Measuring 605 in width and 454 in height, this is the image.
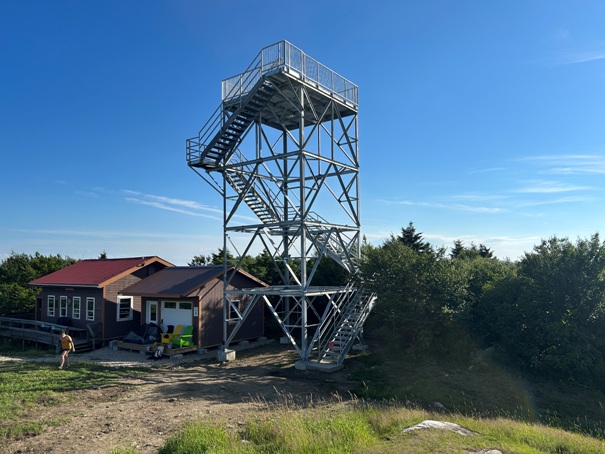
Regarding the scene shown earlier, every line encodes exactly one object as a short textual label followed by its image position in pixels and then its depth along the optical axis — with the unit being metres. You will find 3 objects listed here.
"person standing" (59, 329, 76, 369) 17.27
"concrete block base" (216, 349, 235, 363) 19.34
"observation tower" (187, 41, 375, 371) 18.05
